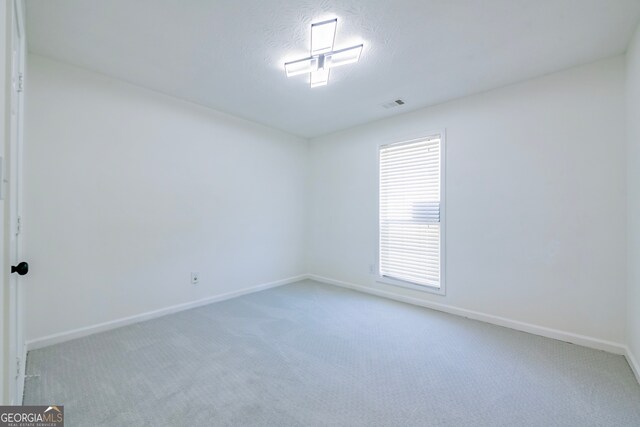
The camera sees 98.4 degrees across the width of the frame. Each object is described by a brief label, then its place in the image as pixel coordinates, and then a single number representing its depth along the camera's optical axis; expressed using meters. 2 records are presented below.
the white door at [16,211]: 1.29
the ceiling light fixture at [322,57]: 2.06
